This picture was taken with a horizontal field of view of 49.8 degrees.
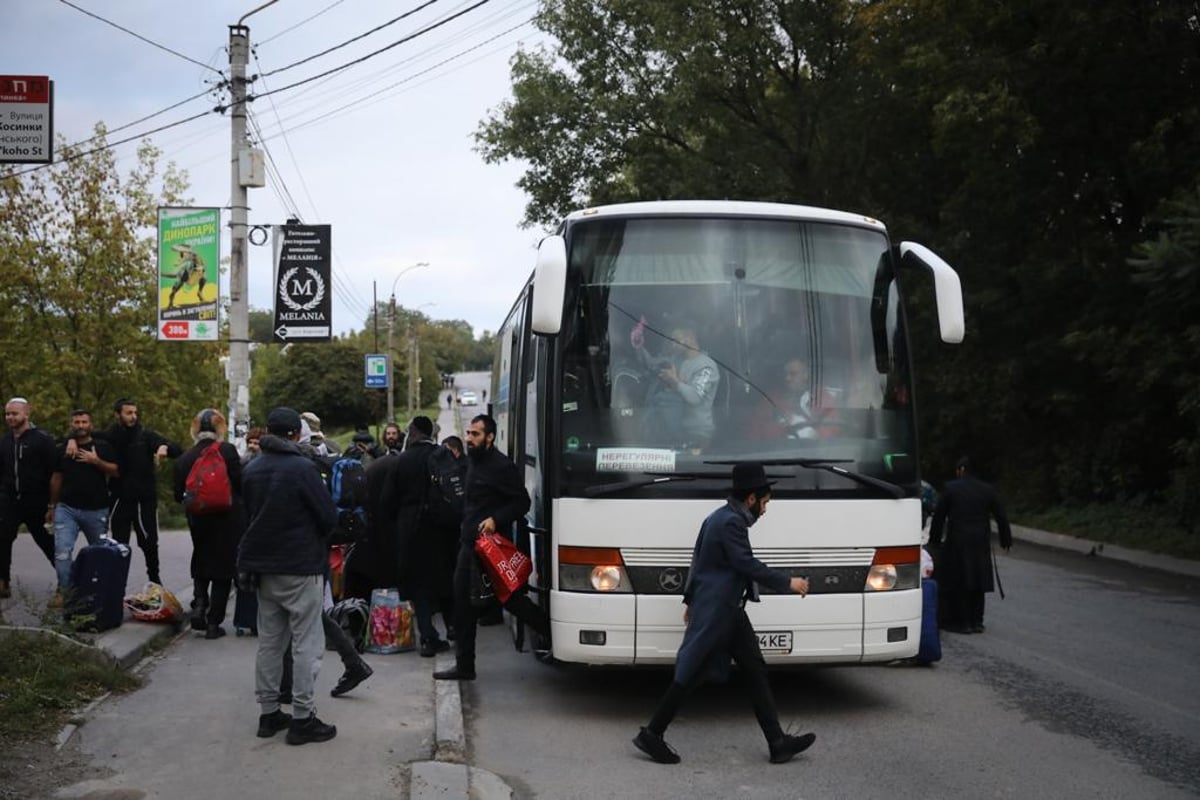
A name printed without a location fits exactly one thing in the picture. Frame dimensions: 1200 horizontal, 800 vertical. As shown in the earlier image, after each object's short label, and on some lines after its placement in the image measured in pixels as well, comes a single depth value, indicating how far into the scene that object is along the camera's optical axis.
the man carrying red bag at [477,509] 9.11
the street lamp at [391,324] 53.55
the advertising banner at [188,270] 18.28
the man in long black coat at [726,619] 7.03
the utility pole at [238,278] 17.89
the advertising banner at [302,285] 19.20
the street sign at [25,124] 7.29
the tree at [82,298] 29.31
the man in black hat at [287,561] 7.12
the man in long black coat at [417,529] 10.54
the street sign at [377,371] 50.97
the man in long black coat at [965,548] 11.48
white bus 8.04
